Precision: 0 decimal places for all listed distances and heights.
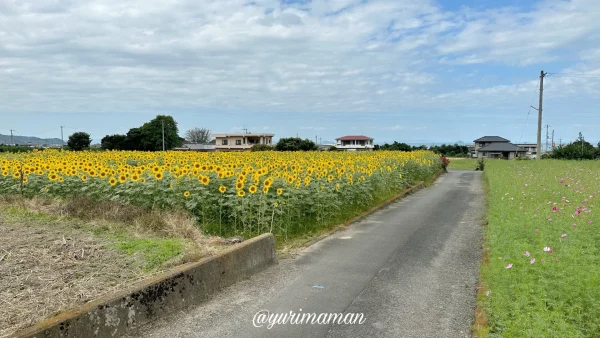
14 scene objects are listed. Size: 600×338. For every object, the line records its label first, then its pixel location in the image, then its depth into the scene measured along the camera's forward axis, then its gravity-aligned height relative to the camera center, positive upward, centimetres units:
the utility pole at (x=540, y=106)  3907 +345
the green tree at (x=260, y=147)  5577 +8
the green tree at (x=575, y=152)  4762 -48
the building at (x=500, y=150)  8412 -46
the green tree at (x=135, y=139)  7600 +144
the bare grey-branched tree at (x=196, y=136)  12631 +302
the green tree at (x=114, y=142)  7106 +91
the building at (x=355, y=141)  11242 +158
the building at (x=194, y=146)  10019 +39
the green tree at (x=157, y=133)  7694 +242
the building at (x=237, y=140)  9169 +154
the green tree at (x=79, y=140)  7181 +121
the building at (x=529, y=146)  11744 +36
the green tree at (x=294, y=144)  6038 +48
